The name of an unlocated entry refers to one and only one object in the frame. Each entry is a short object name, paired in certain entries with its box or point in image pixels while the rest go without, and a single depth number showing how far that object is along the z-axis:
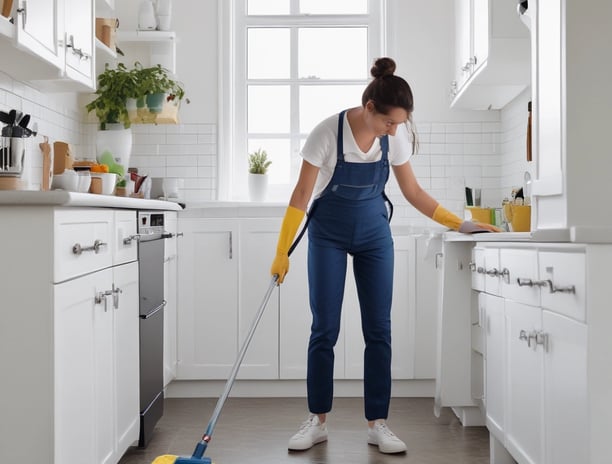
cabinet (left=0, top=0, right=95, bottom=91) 2.43
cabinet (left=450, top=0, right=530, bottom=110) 3.08
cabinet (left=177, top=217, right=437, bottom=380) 3.78
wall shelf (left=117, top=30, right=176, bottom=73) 4.08
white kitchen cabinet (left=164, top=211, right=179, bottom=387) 3.55
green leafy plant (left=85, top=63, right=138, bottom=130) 3.94
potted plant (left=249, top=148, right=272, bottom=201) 4.14
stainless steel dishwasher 2.85
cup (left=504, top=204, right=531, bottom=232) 2.74
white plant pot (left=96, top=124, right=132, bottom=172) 3.88
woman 2.83
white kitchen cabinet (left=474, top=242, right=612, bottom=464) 1.65
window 4.39
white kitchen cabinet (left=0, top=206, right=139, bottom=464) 1.85
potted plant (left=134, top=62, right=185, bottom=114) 3.94
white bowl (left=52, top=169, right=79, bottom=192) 2.38
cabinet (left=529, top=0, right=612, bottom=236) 1.89
